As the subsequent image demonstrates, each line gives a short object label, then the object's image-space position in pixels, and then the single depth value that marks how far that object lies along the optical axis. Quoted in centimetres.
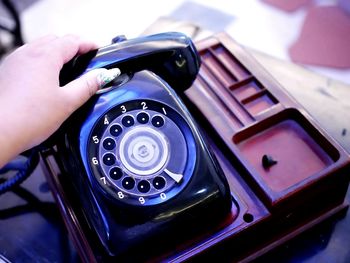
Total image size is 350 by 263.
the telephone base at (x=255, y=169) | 57
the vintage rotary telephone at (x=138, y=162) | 52
